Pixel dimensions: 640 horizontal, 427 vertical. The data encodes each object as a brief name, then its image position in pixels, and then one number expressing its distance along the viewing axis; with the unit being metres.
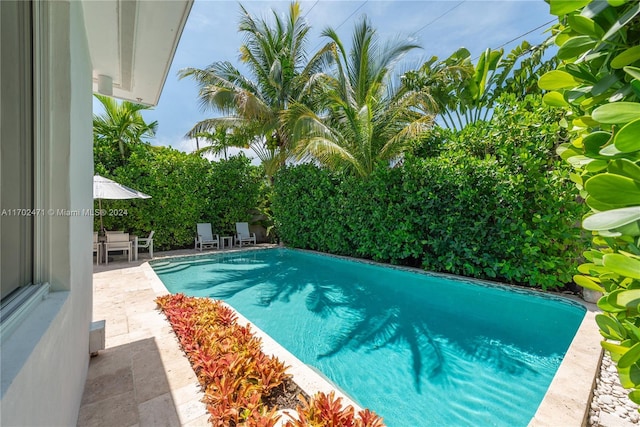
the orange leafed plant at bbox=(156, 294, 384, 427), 2.25
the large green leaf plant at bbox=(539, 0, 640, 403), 0.67
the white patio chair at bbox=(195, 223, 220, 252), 12.62
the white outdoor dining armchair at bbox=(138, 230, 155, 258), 10.69
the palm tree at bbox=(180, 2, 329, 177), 12.30
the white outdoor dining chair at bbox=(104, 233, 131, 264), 9.20
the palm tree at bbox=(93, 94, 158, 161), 11.34
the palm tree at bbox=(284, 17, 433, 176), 8.53
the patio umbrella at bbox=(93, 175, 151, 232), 8.64
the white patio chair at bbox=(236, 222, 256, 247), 13.89
